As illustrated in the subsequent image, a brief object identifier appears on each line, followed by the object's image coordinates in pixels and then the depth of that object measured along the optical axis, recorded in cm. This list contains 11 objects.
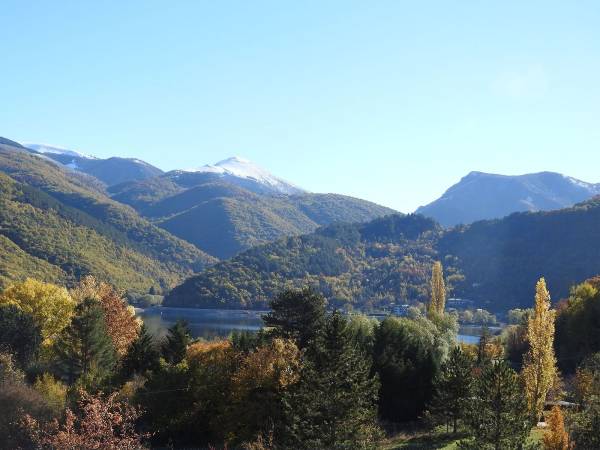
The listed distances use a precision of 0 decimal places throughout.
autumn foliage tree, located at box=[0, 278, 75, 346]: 8600
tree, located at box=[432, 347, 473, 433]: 4950
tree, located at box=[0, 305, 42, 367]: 7525
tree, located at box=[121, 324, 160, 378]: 6825
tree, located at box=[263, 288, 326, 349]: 6294
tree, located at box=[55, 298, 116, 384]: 7012
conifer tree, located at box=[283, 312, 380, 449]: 3969
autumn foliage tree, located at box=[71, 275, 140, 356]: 8362
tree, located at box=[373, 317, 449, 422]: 6069
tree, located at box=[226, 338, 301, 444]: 5106
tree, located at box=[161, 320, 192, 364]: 6594
